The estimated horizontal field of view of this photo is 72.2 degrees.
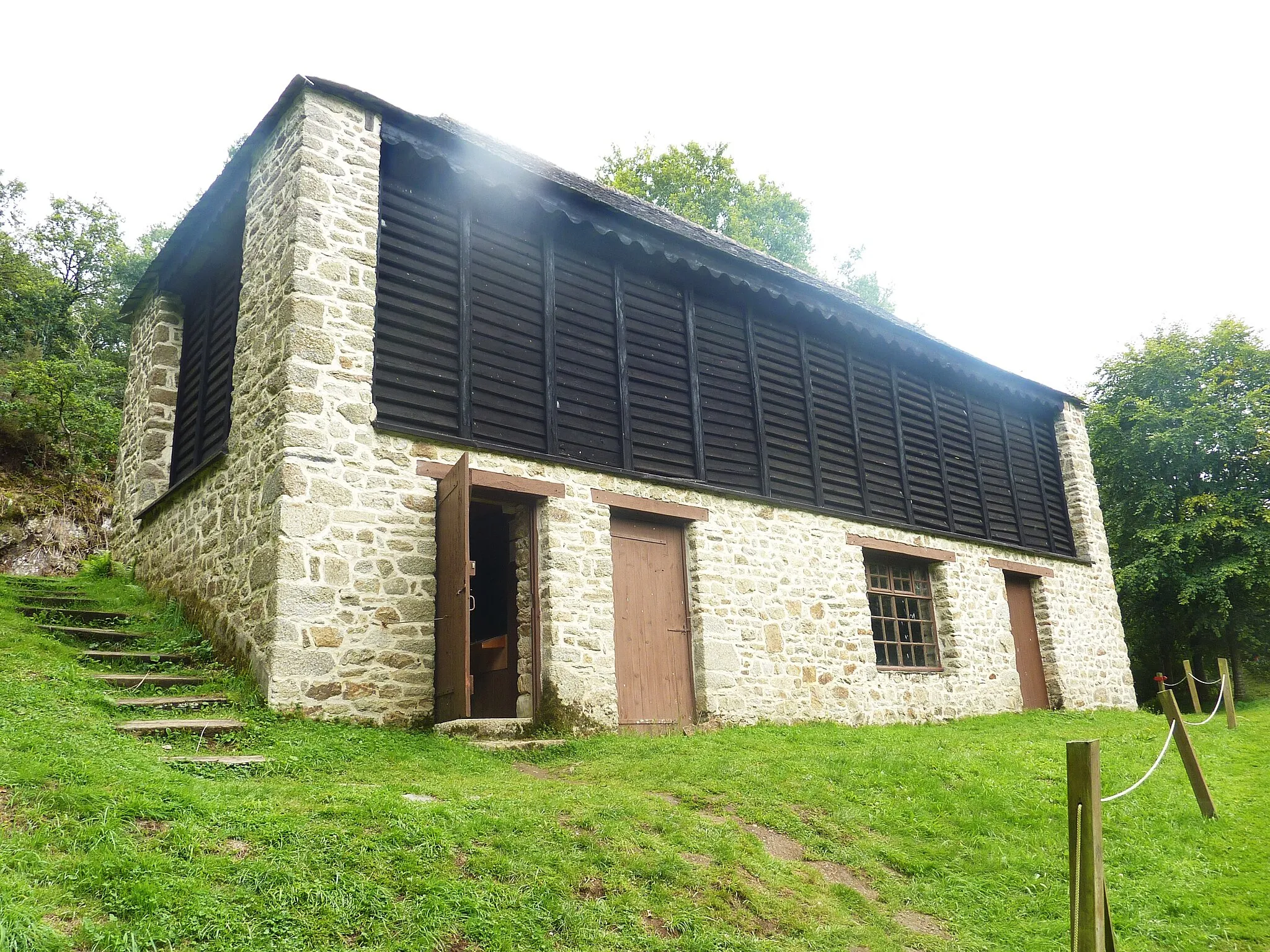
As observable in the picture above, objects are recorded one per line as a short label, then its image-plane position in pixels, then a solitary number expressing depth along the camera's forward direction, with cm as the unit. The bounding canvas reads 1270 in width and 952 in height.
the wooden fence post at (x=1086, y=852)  332
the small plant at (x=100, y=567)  1176
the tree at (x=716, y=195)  2619
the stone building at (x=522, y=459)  773
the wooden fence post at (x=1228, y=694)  1085
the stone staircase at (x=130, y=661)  617
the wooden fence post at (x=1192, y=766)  680
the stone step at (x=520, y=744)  743
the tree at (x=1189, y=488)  2100
